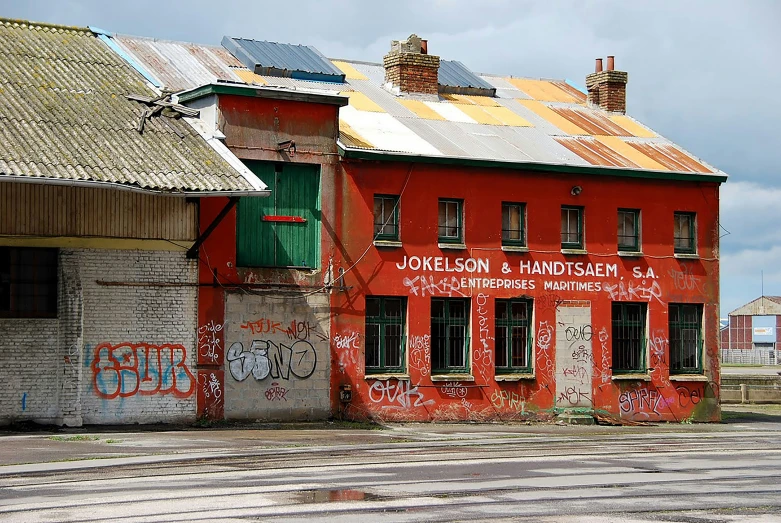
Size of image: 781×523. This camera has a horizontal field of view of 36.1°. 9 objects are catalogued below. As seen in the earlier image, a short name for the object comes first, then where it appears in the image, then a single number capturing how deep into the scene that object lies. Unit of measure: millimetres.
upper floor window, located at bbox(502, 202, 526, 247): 29312
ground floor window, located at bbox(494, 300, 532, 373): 28953
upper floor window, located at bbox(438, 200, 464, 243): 28391
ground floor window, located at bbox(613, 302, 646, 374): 30594
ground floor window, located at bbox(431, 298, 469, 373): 28078
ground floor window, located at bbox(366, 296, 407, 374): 27250
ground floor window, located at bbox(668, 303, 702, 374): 31406
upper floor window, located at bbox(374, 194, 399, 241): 27500
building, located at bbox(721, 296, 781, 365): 109750
